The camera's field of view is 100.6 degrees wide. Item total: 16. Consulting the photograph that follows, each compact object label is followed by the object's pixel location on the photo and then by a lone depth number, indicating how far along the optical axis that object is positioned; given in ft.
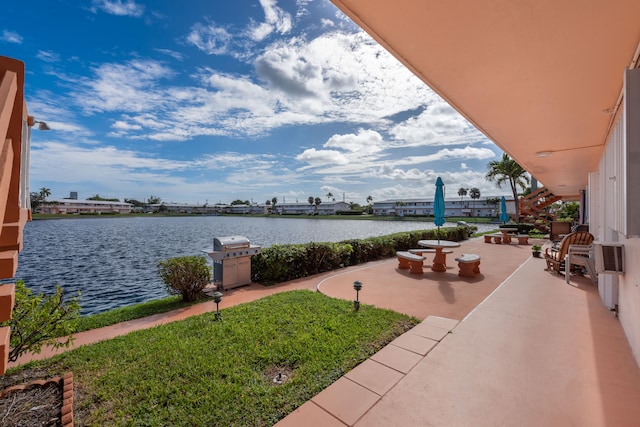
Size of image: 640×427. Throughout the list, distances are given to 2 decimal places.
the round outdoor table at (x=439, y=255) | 27.91
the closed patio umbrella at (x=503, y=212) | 60.84
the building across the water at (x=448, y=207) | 235.61
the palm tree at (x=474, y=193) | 269.64
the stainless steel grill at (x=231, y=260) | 22.95
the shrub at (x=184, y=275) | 19.99
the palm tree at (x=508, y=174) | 93.63
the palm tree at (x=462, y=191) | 315.37
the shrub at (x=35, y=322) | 9.39
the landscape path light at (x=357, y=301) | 16.86
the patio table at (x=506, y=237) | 50.29
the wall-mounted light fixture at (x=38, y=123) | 6.02
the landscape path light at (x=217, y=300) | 15.83
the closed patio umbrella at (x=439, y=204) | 29.78
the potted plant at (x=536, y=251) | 35.27
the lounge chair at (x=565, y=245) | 25.31
